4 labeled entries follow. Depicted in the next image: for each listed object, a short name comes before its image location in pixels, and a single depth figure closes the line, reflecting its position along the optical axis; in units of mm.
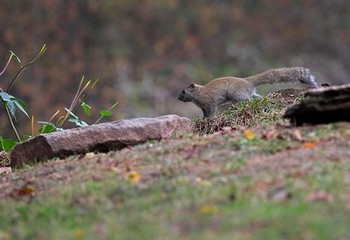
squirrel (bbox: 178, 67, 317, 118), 23953
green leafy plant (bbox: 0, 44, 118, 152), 22203
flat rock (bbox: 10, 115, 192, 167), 19219
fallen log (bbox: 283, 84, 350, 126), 16625
